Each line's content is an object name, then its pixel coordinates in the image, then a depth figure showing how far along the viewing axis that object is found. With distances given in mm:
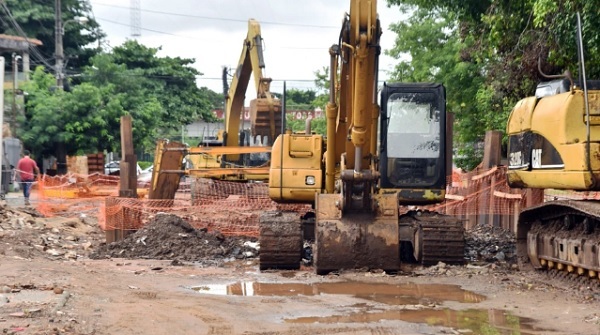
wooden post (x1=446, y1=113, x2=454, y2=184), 18172
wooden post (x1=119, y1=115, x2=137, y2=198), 20203
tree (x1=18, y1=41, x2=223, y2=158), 38812
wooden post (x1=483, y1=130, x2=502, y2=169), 19594
